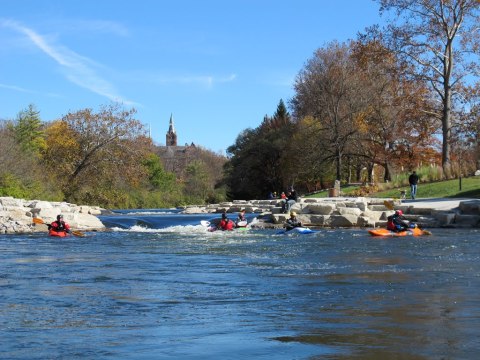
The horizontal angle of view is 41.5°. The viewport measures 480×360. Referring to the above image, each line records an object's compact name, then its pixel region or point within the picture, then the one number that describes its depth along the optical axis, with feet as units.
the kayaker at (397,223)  63.72
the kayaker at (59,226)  67.41
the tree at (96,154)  142.20
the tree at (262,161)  165.16
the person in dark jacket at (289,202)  84.48
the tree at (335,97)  140.97
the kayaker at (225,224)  73.31
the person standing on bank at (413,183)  88.84
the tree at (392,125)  115.85
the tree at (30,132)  143.23
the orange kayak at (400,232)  62.97
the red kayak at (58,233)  66.65
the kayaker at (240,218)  77.18
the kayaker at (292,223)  70.03
